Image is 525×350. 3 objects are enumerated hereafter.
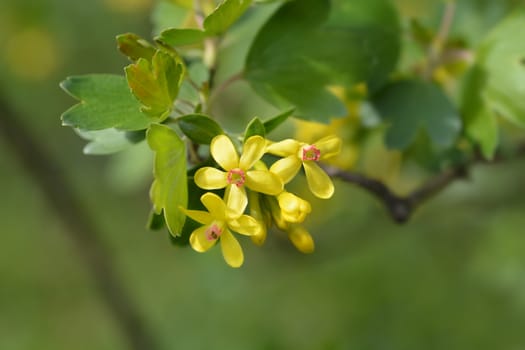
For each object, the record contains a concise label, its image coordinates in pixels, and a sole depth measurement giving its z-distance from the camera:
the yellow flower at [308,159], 0.23
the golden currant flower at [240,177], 0.22
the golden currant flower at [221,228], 0.22
